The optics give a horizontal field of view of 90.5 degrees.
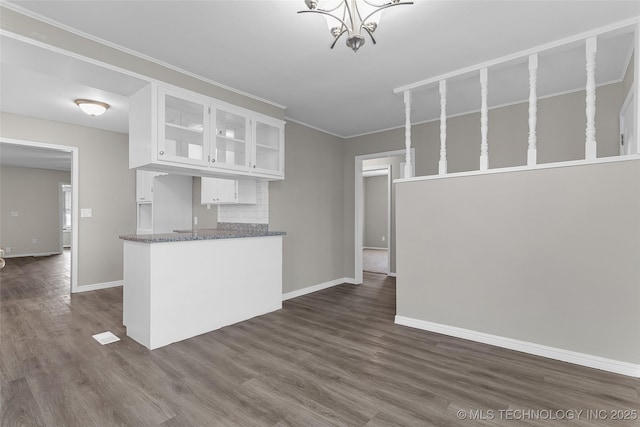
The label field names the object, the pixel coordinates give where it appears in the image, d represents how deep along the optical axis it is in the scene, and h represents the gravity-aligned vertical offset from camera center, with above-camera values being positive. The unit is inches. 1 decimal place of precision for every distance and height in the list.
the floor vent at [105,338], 116.2 -47.4
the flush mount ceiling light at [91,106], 151.6 +50.9
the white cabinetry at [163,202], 199.8 +6.2
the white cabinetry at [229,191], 162.6 +11.3
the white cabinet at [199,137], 113.0 +30.7
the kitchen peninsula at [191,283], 111.1 -27.9
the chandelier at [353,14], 73.8 +47.7
